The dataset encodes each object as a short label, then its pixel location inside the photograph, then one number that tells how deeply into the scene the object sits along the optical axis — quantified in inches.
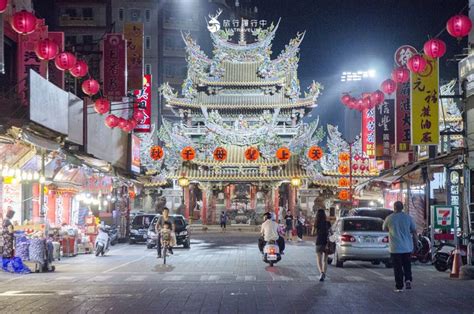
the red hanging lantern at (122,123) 1340.8
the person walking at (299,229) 1728.6
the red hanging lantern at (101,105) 1170.0
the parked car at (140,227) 1502.2
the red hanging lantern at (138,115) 1525.0
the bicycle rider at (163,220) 951.6
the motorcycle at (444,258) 782.5
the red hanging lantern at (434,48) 808.3
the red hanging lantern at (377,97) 1291.8
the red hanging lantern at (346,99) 1403.8
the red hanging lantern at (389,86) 1076.0
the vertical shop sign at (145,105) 1537.9
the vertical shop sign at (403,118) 1167.0
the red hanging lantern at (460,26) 750.5
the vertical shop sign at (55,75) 1113.4
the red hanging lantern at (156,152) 2160.4
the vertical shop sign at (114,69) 1175.6
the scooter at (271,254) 869.2
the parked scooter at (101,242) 1074.1
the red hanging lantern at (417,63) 860.0
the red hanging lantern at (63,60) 922.1
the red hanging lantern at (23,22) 745.6
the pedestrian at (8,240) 767.7
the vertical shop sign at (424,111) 927.7
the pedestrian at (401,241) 579.5
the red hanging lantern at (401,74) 986.1
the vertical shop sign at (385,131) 1381.6
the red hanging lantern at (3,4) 599.2
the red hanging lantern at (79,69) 972.6
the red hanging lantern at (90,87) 1077.8
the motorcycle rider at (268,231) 892.0
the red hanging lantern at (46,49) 868.0
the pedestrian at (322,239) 671.1
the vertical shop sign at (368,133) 1519.4
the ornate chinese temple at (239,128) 2337.6
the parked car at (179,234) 1273.4
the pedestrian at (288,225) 1721.2
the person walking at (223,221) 2172.7
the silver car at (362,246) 839.1
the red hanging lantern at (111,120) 1296.8
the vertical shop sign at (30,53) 1007.6
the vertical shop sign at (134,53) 1282.0
